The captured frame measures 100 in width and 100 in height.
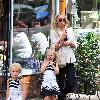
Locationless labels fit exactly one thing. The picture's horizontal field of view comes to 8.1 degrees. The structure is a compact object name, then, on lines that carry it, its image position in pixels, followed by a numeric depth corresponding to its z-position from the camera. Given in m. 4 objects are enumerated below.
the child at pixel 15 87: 10.54
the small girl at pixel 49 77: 11.21
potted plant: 12.91
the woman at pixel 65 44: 11.46
